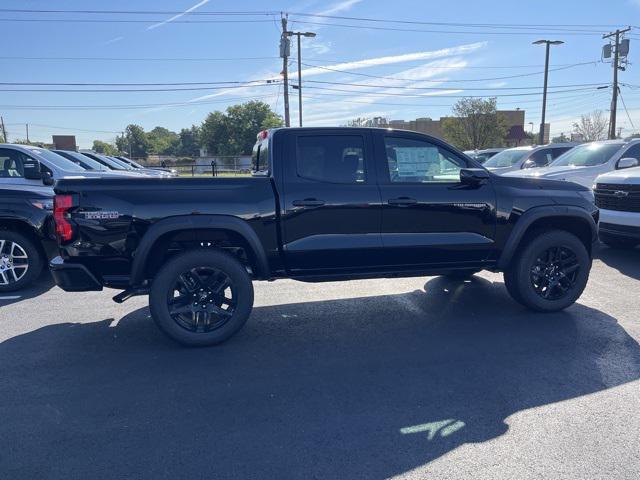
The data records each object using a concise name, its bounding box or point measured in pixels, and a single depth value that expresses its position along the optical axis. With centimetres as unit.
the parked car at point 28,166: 742
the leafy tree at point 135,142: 11044
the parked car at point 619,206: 700
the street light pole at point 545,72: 3209
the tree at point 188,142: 11319
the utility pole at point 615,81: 3325
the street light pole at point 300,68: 2942
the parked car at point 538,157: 1272
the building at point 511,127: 5478
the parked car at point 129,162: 2081
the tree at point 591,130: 5217
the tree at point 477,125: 4162
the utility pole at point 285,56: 2823
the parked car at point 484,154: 2017
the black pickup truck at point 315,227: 398
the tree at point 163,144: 11968
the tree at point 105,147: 11078
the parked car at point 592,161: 922
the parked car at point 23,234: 591
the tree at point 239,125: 6744
